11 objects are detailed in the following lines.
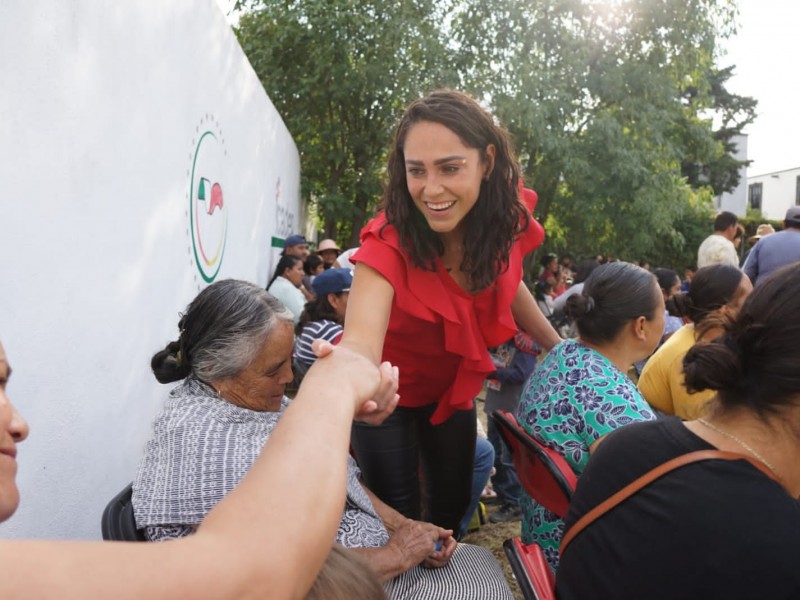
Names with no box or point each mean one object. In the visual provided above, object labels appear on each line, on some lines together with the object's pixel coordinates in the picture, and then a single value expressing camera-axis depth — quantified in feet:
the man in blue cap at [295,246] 25.82
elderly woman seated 5.78
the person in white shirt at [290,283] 21.45
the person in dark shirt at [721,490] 3.85
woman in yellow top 9.85
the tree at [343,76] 37.50
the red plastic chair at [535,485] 5.08
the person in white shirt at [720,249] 19.48
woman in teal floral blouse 6.96
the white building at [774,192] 131.64
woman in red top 6.31
